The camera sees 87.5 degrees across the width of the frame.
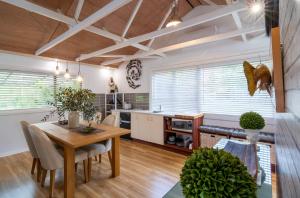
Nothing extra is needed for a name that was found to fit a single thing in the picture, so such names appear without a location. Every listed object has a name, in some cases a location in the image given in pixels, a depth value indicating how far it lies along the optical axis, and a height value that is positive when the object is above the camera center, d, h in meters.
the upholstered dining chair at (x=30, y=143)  2.32 -0.65
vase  2.70 -0.34
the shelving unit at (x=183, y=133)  3.29 -0.77
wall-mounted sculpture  1.09 +0.14
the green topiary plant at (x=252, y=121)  1.38 -0.21
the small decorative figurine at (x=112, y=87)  5.38 +0.42
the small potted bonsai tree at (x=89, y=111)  2.49 -0.20
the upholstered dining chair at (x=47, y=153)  1.94 -0.68
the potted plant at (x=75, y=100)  2.50 -0.01
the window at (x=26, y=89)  3.45 +0.27
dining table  1.98 -0.52
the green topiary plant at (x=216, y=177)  0.53 -0.28
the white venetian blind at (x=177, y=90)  3.85 +0.23
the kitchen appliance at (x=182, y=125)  3.36 -0.59
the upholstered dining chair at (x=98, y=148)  2.37 -0.78
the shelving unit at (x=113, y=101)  5.29 -0.07
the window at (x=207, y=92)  3.15 +0.15
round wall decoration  4.93 +0.85
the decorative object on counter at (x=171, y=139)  3.65 -0.96
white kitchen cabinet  3.81 -0.74
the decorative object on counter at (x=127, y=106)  4.97 -0.23
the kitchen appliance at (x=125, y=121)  4.61 -0.66
